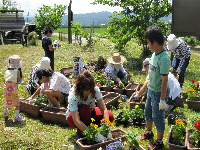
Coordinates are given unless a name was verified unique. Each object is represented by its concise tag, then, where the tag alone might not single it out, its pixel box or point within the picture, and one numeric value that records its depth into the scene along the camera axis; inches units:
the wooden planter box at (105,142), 128.0
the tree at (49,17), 740.0
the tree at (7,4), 982.9
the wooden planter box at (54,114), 174.4
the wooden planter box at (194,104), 204.0
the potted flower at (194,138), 127.1
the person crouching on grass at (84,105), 135.7
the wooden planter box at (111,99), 207.5
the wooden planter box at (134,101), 198.1
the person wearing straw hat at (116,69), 252.4
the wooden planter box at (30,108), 186.7
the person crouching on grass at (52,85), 184.7
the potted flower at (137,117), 172.2
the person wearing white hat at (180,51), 222.8
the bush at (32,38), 614.5
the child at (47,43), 252.6
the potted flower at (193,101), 204.4
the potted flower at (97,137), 129.3
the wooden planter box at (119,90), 240.1
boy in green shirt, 125.6
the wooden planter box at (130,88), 238.4
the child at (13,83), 173.0
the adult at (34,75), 197.3
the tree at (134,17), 382.6
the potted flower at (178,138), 132.6
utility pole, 601.6
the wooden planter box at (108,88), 245.9
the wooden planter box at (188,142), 124.9
